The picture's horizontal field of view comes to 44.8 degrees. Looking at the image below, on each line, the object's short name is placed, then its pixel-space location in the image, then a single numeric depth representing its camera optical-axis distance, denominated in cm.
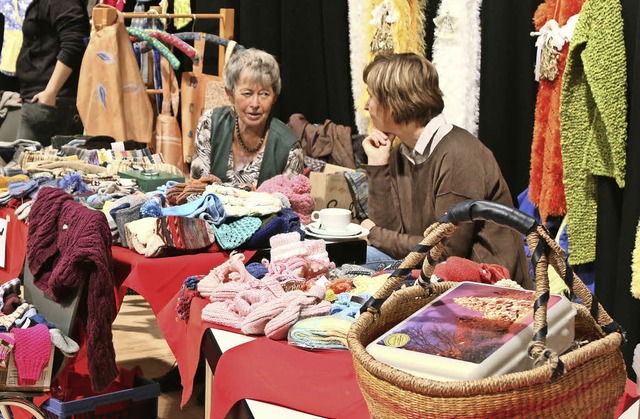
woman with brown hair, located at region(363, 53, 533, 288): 245
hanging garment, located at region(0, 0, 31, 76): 573
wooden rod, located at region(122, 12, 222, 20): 529
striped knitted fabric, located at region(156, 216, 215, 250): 227
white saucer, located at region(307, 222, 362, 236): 246
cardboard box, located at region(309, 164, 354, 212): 387
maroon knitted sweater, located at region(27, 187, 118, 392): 201
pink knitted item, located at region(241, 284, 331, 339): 158
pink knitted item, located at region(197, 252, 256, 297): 186
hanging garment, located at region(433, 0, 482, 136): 377
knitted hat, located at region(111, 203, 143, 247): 239
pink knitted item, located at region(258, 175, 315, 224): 271
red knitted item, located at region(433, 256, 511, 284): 170
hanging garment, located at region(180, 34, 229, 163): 531
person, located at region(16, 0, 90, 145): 466
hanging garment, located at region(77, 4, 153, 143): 496
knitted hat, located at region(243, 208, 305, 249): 234
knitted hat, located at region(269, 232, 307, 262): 200
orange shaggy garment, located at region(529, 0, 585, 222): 314
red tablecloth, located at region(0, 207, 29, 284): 264
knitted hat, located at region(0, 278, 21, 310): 231
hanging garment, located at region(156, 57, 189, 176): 536
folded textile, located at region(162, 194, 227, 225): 238
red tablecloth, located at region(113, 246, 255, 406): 206
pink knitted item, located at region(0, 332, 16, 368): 204
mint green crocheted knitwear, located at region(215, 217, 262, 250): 232
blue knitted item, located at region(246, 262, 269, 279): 196
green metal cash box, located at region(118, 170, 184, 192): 293
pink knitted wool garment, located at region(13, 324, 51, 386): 207
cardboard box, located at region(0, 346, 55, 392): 206
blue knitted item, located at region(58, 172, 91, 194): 284
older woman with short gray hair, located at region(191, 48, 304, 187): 351
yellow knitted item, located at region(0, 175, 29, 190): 297
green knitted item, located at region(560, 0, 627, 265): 275
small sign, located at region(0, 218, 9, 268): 266
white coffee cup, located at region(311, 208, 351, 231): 250
